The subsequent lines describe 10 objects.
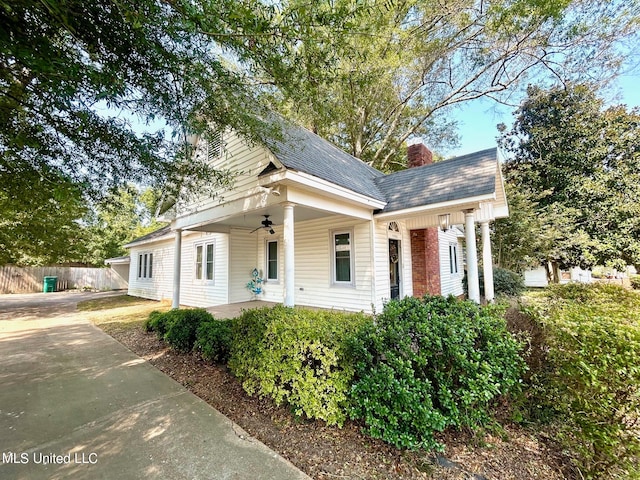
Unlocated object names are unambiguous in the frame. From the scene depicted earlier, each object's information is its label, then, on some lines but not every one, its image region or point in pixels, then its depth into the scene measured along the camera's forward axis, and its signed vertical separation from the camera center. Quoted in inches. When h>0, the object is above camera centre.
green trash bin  776.3 -33.6
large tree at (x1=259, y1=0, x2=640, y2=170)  142.3 +355.4
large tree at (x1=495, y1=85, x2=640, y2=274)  552.4 +173.5
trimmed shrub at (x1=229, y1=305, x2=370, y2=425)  114.7 -42.6
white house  235.3 +51.9
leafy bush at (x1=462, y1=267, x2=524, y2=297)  443.2 -33.0
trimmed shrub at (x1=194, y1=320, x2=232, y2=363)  182.9 -48.6
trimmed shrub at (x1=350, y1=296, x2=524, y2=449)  97.4 -41.2
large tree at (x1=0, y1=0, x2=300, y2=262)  108.7 +92.4
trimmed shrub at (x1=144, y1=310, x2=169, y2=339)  242.6 -49.2
